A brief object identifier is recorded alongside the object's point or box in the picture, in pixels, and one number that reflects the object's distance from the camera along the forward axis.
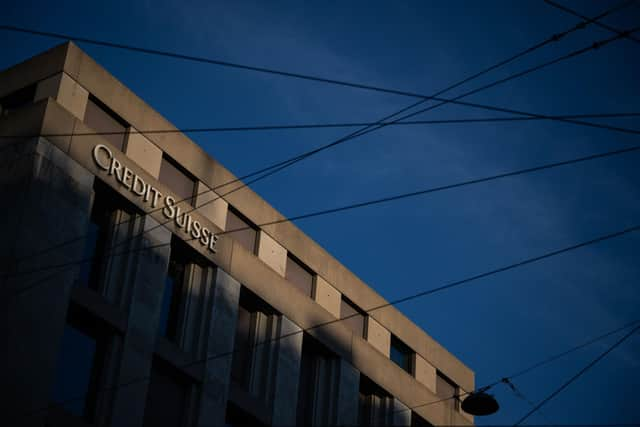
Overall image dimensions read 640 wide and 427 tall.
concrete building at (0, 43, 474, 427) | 32.69
